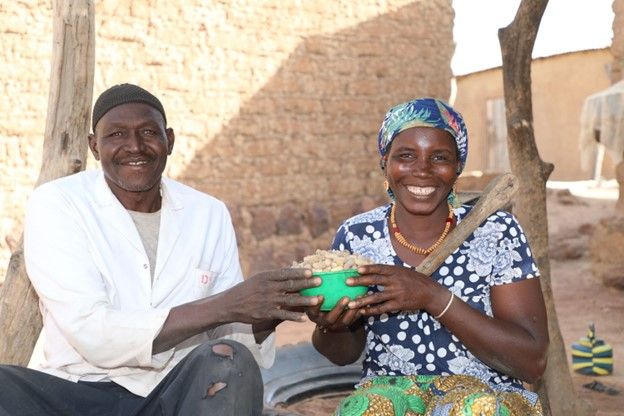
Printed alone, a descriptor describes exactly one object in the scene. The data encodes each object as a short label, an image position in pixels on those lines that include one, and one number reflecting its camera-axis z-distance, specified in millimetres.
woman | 2277
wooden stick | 2471
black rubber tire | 3620
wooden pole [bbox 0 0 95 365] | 3695
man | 2244
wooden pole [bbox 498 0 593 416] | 3971
